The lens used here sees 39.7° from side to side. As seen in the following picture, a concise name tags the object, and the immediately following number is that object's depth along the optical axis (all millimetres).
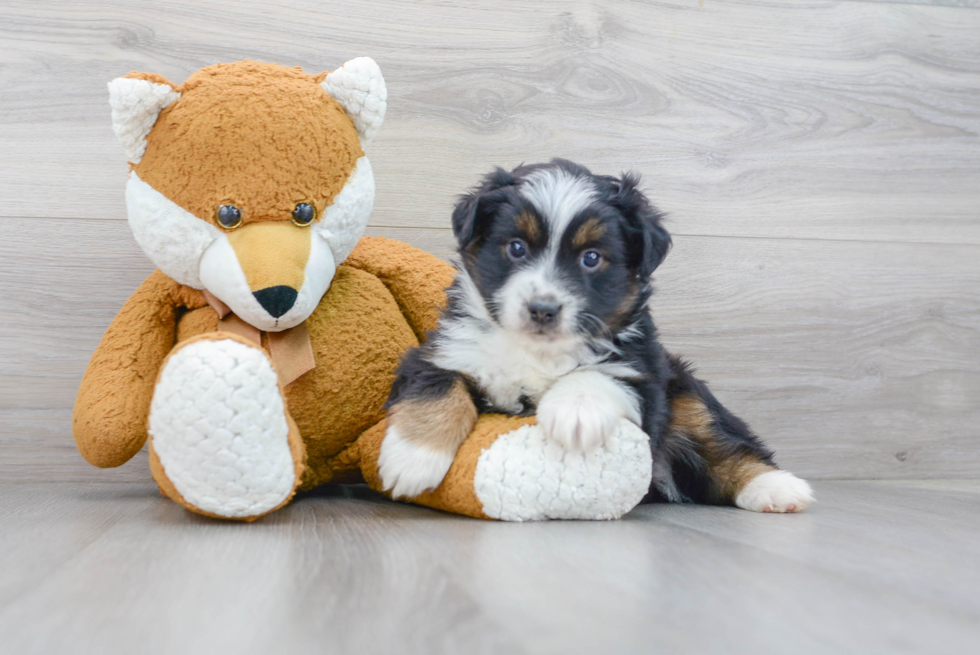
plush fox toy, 845
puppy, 909
